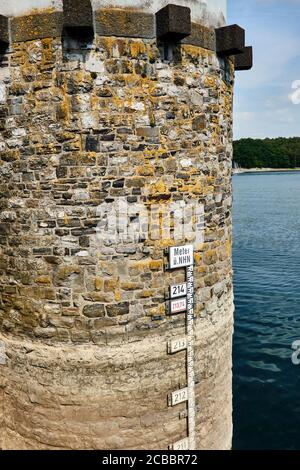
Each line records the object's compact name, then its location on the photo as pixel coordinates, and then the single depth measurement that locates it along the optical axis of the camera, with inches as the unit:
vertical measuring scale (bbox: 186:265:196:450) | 249.4
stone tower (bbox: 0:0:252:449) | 217.6
